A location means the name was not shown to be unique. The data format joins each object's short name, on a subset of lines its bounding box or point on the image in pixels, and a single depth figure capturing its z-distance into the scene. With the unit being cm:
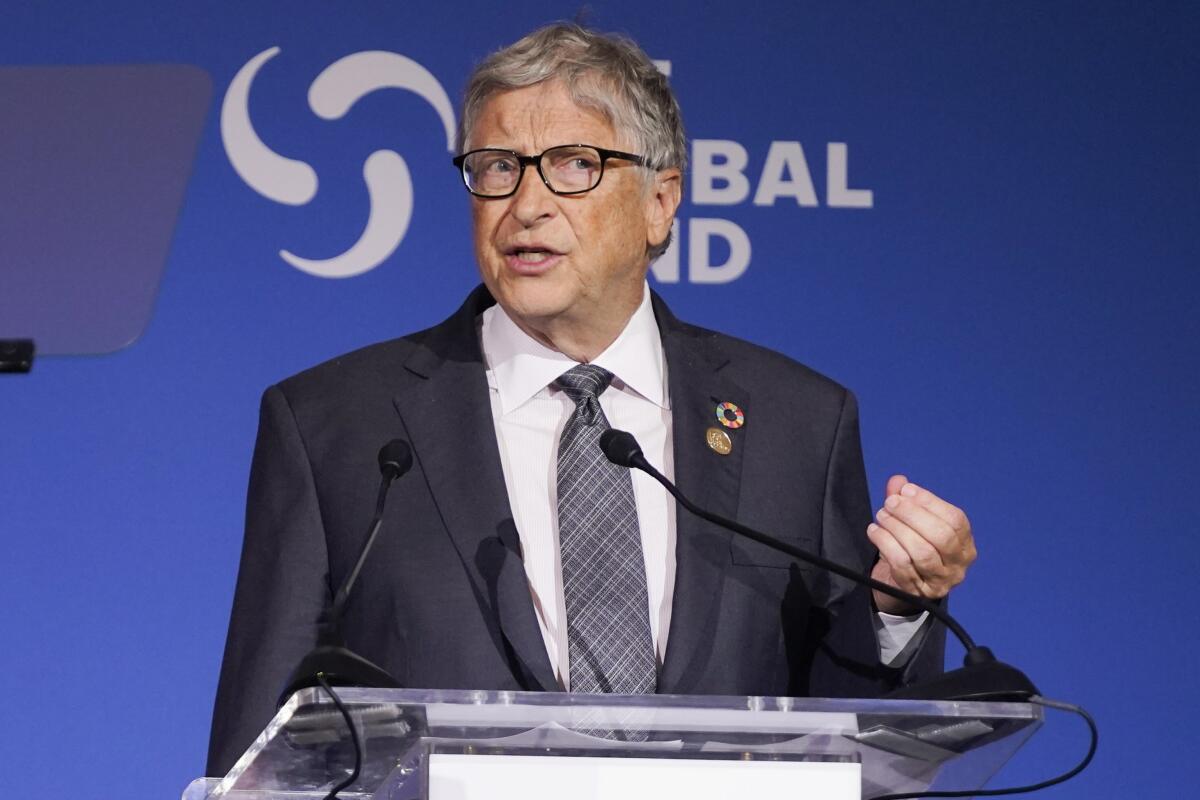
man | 602
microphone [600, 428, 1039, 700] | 565
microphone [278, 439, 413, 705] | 563
